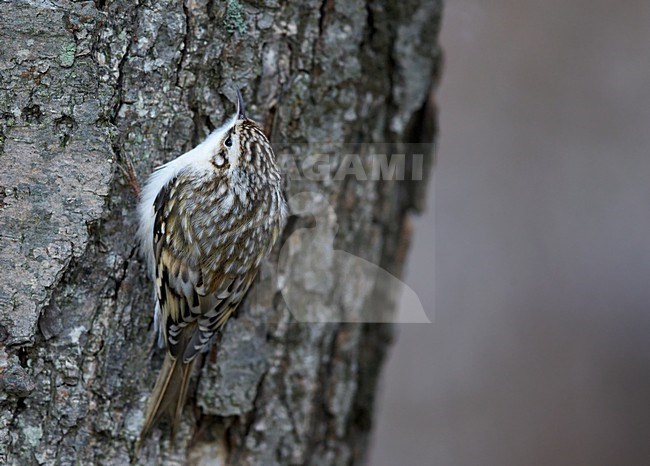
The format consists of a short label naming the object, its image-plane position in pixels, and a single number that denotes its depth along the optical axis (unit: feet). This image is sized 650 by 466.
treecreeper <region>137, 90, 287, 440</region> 13.27
